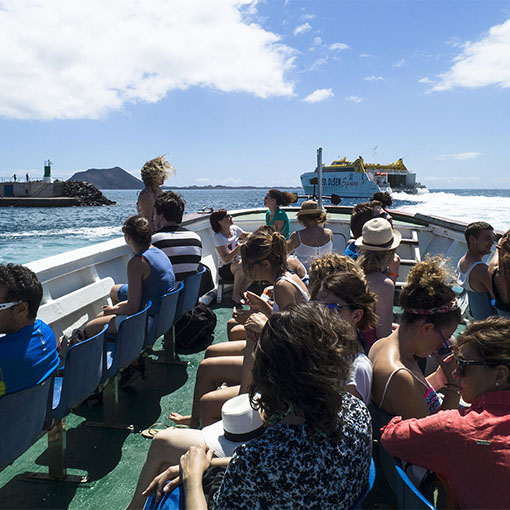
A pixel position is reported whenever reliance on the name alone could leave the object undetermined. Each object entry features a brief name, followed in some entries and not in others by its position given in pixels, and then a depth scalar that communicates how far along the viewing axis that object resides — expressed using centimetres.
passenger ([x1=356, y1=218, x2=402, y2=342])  254
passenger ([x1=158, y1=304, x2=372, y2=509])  118
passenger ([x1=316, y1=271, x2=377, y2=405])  200
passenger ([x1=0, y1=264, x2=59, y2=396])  188
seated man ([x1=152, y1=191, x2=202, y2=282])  384
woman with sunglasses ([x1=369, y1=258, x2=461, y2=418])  167
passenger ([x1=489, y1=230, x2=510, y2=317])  282
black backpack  400
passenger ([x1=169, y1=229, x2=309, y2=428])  243
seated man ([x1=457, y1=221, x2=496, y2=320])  321
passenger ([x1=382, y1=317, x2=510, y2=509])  118
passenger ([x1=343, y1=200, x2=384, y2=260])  436
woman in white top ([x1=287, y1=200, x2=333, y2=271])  441
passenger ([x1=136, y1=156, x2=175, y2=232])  454
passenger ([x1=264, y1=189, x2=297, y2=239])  566
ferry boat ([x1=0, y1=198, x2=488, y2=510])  213
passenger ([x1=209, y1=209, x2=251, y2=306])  511
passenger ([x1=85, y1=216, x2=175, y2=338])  303
